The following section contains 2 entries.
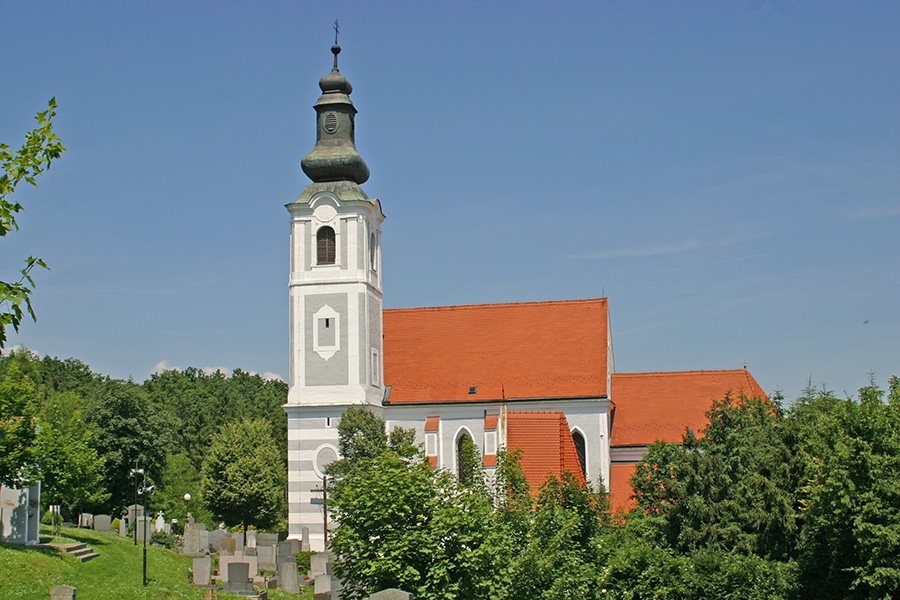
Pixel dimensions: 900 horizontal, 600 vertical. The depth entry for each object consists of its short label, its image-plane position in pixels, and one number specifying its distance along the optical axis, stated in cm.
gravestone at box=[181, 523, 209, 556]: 3662
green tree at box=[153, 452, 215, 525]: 6331
